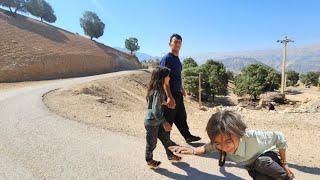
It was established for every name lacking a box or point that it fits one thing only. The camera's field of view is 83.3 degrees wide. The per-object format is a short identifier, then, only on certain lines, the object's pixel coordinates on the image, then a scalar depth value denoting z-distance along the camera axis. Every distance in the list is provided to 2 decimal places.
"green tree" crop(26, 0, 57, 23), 31.72
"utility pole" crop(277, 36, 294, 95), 21.71
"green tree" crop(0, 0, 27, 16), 28.24
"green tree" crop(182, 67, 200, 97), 21.35
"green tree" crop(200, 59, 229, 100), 22.40
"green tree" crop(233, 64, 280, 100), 24.72
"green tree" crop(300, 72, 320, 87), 39.61
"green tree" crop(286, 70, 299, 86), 42.95
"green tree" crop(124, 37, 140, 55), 40.22
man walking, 3.25
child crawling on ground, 1.56
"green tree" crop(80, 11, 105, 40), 35.68
